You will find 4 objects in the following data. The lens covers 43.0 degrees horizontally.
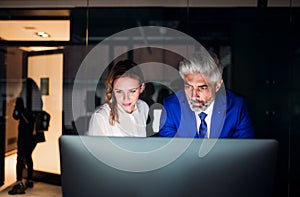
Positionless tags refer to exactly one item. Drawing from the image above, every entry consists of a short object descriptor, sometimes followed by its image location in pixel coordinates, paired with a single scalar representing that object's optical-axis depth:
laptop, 0.79
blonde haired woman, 2.36
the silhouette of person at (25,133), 3.92
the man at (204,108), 1.37
